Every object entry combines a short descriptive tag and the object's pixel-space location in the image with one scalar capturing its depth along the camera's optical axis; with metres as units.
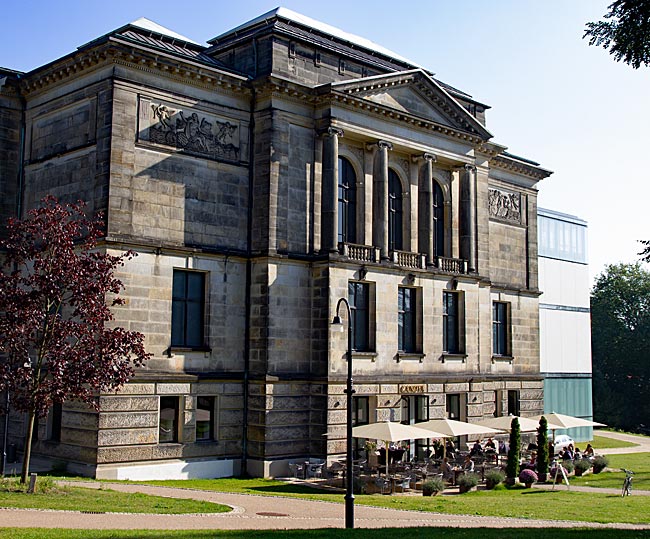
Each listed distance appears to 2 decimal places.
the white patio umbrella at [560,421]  41.97
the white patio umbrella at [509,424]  41.57
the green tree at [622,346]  91.75
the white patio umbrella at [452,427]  36.47
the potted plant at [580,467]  40.72
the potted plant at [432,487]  33.09
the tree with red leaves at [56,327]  25.95
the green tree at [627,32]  21.16
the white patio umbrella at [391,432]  33.91
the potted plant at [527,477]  35.88
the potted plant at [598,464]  41.97
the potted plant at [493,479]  35.44
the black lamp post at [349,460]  23.27
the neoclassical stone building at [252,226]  33.50
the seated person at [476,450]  40.47
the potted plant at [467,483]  34.09
